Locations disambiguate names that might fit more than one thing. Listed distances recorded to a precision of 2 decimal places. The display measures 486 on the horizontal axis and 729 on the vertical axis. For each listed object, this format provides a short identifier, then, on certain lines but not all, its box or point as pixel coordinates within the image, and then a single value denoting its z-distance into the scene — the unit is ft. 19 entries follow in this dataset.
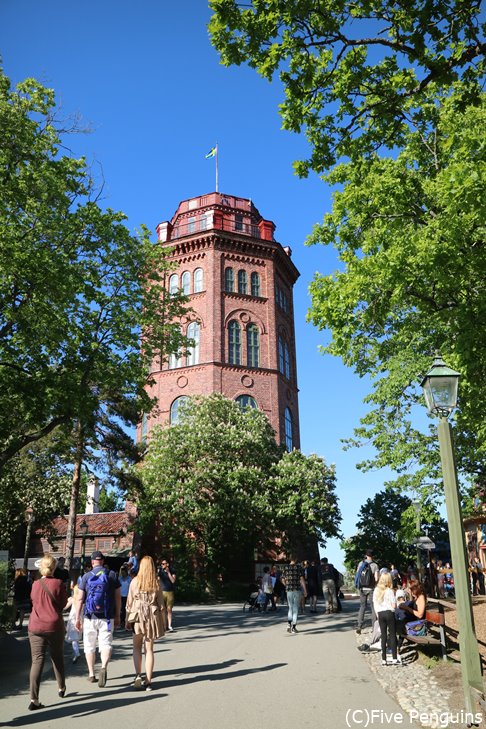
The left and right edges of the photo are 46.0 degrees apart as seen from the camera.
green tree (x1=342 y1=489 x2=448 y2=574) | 133.59
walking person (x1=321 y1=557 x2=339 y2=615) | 58.08
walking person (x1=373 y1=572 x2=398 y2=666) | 29.60
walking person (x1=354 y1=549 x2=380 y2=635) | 43.99
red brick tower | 117.60
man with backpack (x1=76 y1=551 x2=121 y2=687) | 26.07
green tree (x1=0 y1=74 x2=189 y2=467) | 48.14
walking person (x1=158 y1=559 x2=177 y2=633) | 45.29
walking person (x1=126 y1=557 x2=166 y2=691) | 24.93
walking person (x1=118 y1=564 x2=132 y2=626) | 46.87
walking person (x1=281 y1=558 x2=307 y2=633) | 44.52
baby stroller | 66.72
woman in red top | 22.54
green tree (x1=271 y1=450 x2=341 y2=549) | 90.38
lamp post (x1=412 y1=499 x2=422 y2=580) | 61.72
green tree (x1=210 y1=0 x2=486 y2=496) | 21.95
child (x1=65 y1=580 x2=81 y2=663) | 31.94
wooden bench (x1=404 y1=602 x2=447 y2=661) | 28.09
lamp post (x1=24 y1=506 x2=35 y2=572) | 103.09
